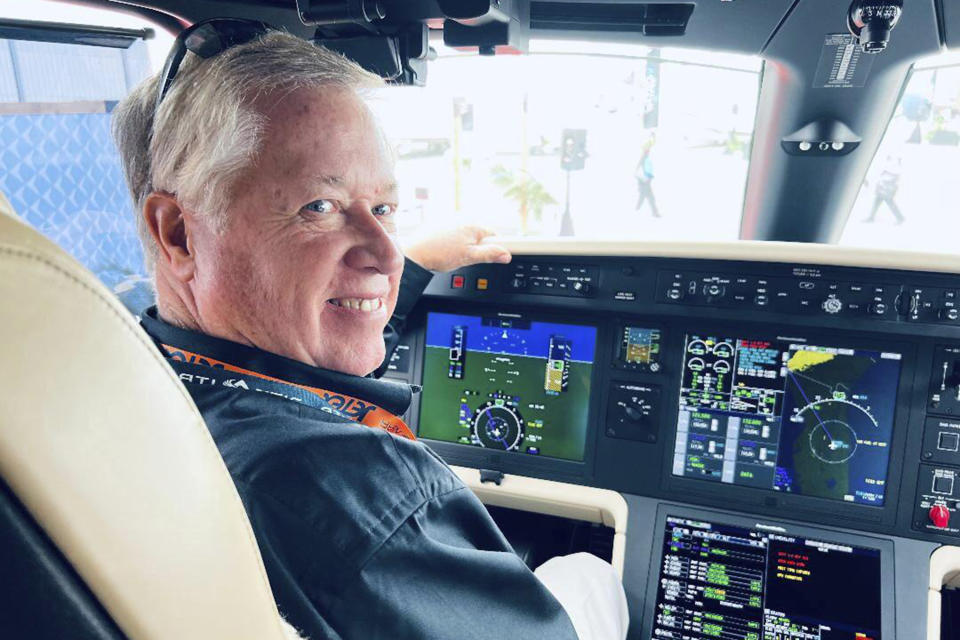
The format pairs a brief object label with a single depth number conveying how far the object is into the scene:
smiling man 0.83
